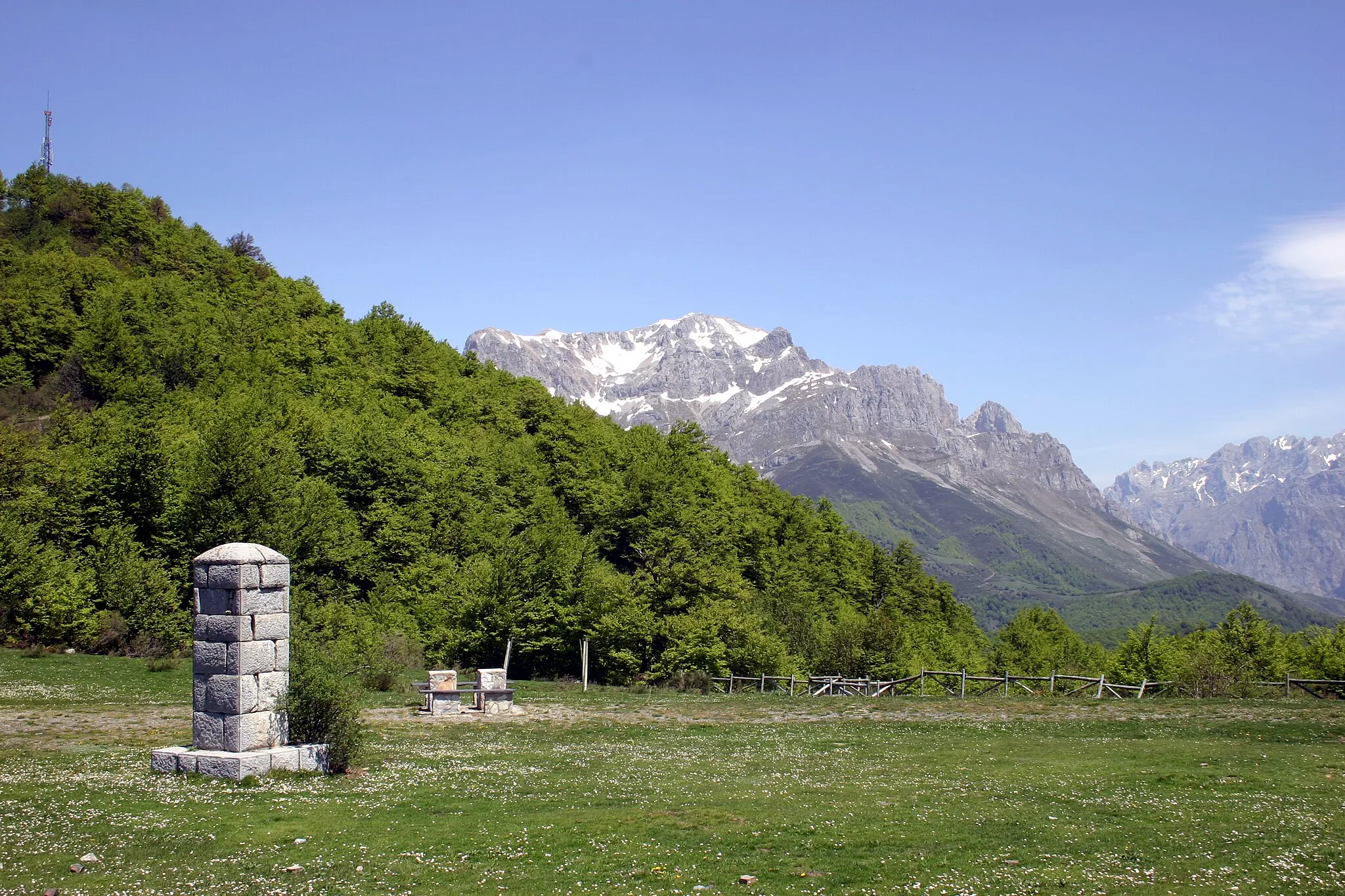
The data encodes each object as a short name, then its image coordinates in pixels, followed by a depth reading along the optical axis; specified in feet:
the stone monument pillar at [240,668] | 79.41
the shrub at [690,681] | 199.41
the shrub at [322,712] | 83.41
